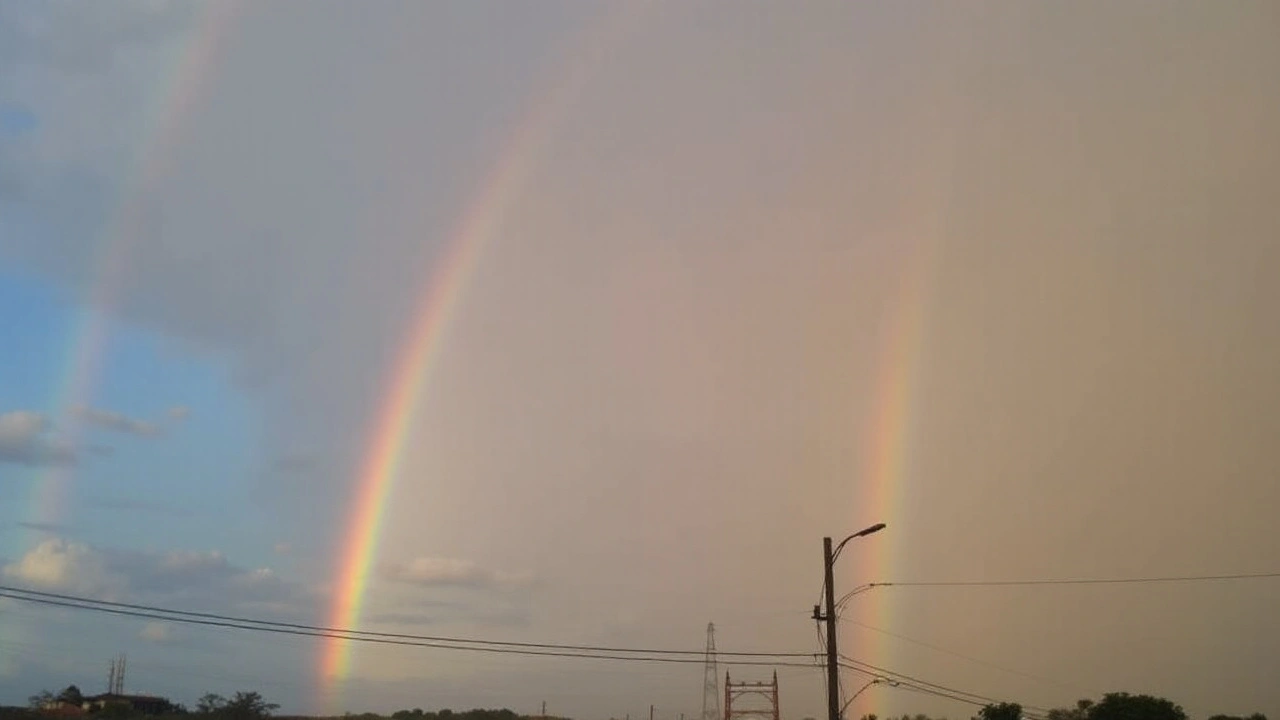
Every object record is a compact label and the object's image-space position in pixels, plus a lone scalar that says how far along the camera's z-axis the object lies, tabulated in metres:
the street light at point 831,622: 43.44
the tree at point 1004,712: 88.38
